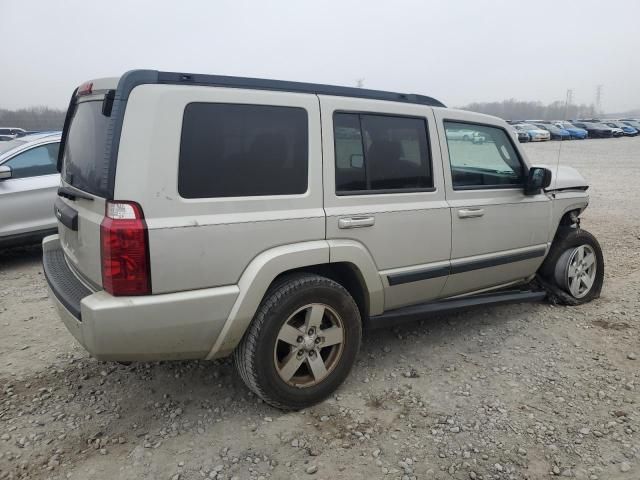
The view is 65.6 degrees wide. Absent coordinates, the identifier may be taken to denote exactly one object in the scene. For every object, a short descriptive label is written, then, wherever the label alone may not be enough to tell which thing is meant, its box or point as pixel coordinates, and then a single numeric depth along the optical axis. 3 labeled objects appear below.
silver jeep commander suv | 2.42
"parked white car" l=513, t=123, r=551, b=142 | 36.00
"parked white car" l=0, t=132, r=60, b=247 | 6.11
